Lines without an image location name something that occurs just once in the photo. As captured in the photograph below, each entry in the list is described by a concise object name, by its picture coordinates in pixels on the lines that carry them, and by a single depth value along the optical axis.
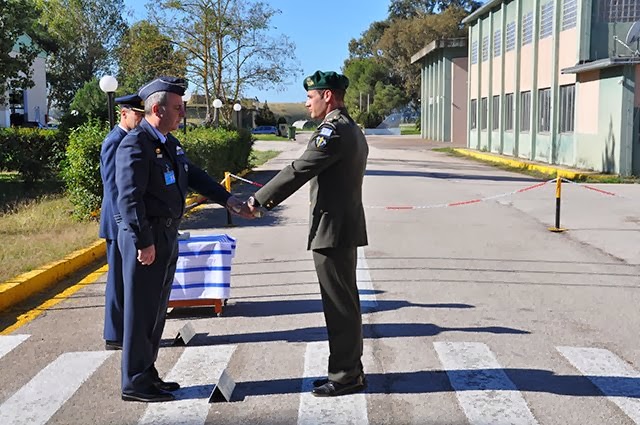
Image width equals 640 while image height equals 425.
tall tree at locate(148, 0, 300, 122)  29.39
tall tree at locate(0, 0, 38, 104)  20.19
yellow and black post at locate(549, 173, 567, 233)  12.41
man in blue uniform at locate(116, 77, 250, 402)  4.70
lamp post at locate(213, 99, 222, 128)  27.41
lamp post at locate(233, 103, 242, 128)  31.55
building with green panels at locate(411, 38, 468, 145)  51.59
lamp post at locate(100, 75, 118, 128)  14.53
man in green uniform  4.84
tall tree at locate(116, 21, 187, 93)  29.81
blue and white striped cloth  7.01
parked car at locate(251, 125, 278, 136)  78.38
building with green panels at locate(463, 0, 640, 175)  22.45
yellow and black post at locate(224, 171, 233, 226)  12.97
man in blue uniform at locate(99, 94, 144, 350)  5.89
